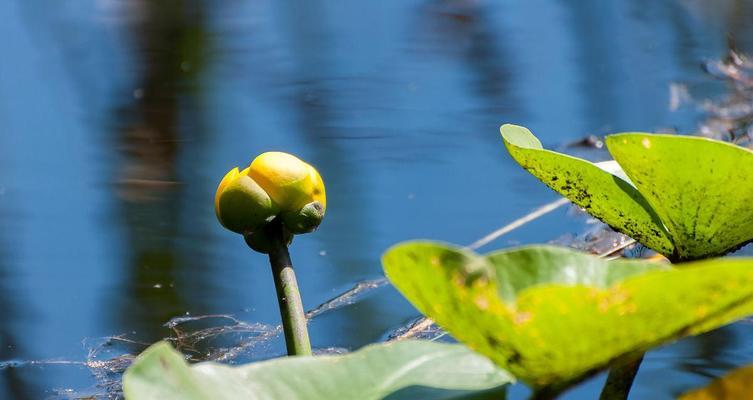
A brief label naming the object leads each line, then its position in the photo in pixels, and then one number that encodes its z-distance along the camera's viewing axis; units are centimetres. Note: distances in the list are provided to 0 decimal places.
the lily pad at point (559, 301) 211
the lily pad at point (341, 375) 214
